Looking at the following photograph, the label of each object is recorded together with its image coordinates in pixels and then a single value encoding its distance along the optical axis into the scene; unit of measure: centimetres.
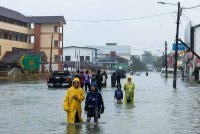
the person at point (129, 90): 2540
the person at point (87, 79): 3878
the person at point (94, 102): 1569
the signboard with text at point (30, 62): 7966
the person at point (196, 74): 7164
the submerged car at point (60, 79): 4656
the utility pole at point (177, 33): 5003
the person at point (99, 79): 3931
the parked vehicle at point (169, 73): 10558
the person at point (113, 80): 4750
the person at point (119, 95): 2608
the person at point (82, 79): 3883
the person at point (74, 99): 1503
